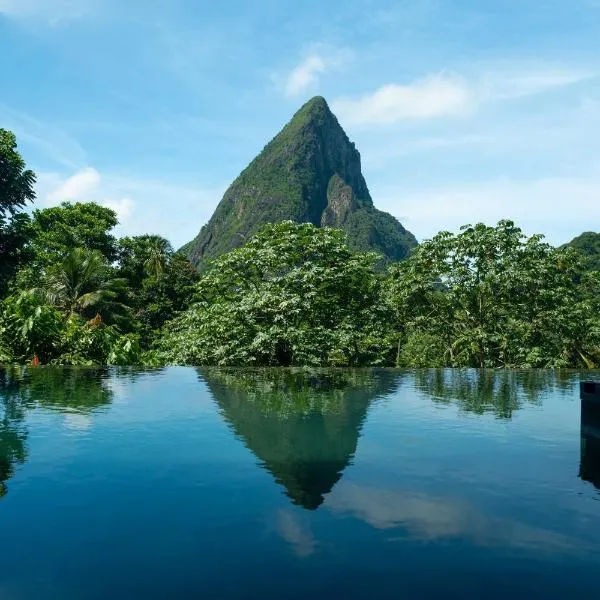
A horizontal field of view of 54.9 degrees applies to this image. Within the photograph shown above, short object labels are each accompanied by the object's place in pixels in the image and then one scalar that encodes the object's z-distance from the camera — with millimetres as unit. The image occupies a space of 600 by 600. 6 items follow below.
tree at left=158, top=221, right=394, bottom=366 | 19312
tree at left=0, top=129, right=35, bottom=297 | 17594
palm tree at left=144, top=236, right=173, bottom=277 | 41806
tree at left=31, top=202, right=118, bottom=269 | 38125
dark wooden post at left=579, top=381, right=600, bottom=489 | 7719
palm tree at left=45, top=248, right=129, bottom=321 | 27438
